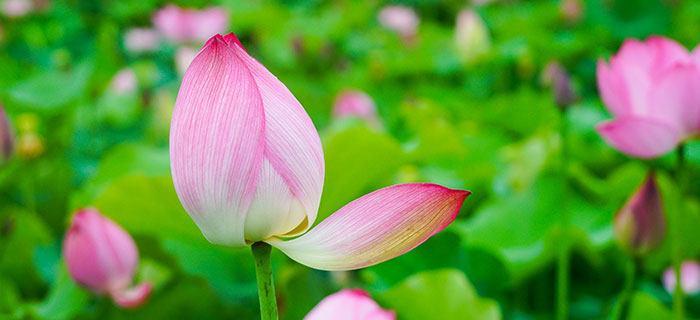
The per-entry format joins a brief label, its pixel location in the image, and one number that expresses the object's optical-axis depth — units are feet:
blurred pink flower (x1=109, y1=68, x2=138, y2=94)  11.22
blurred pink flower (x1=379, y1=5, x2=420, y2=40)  15.19
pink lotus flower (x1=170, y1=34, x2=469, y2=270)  3.05
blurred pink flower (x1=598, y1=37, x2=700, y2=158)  4.16
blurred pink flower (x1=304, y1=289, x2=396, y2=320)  3.15
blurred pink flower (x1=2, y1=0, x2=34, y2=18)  15.62
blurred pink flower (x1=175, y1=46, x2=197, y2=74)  9.01
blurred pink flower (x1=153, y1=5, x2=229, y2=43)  12.04
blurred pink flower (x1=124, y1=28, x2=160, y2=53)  14.71
